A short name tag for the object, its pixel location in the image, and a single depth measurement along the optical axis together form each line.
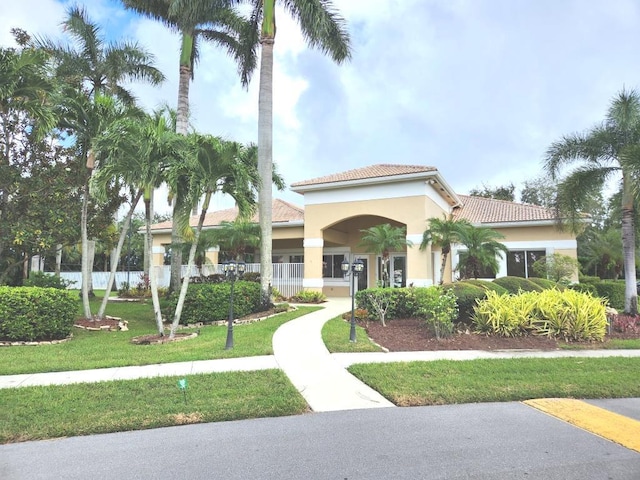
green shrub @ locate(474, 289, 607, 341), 9.84
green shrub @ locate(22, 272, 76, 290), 16.44
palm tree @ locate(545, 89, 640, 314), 13.22
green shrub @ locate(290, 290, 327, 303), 18.26
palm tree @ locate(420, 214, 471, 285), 16.61
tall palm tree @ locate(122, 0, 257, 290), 15.58
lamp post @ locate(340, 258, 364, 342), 9.40
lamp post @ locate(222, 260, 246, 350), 8.60
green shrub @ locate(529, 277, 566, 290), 14.38
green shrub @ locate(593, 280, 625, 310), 19.64
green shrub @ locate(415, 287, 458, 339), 9.77
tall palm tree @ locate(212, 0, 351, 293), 14.73
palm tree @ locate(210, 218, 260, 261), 18.89
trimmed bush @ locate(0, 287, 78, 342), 9.45
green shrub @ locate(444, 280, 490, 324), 11.17
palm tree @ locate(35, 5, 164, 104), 18.61
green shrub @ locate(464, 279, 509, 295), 12.53
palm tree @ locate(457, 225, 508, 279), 16.94
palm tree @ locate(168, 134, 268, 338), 9.55
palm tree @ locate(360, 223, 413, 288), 16.94
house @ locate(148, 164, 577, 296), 17.81
